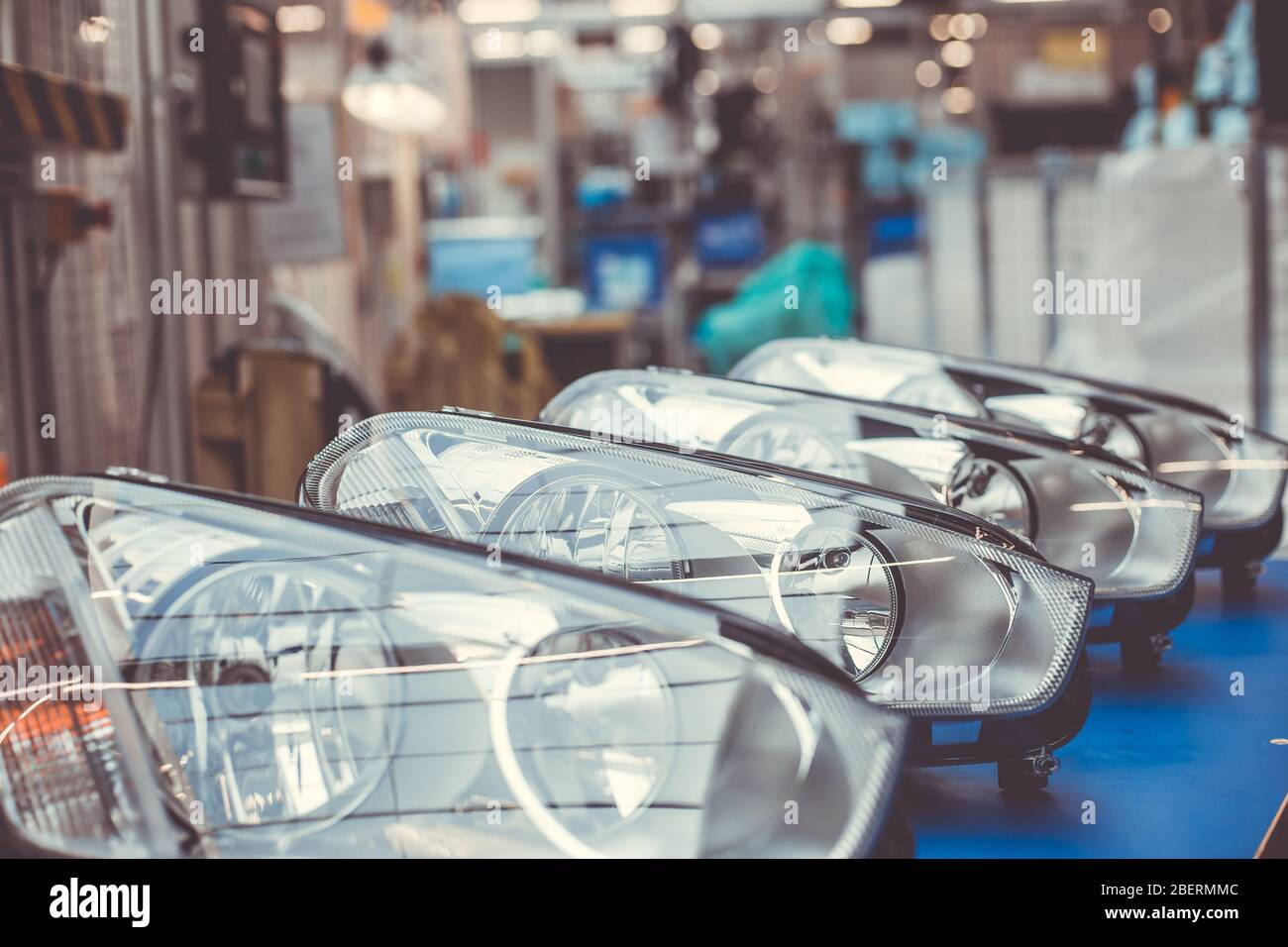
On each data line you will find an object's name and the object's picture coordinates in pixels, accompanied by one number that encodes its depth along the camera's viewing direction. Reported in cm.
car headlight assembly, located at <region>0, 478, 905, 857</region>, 96
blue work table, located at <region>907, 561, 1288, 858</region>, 113
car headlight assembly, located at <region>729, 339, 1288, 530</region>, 194
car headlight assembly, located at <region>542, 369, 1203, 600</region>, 159
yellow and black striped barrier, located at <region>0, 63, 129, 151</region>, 231
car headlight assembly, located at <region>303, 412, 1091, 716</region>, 129
